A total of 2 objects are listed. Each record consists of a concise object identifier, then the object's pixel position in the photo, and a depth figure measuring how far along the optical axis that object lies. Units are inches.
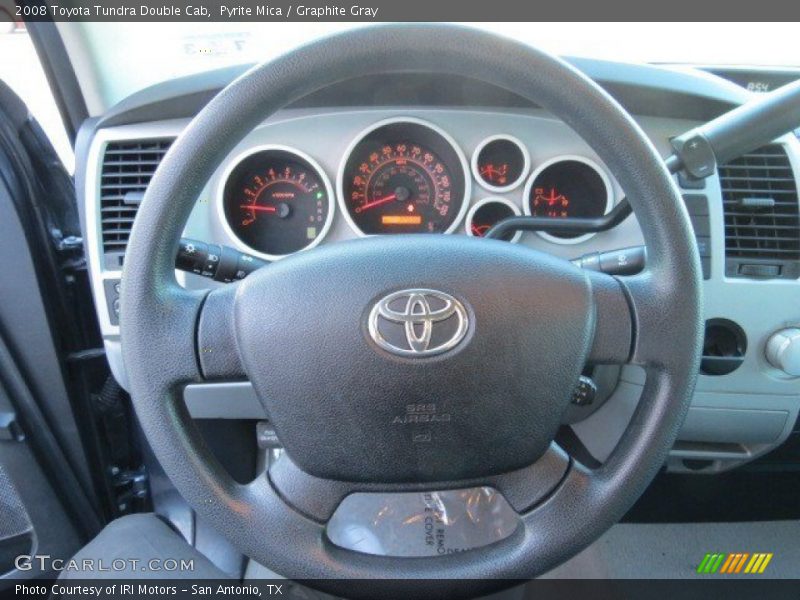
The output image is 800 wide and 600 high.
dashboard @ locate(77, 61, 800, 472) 46.3
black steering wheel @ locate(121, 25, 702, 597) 28.0
